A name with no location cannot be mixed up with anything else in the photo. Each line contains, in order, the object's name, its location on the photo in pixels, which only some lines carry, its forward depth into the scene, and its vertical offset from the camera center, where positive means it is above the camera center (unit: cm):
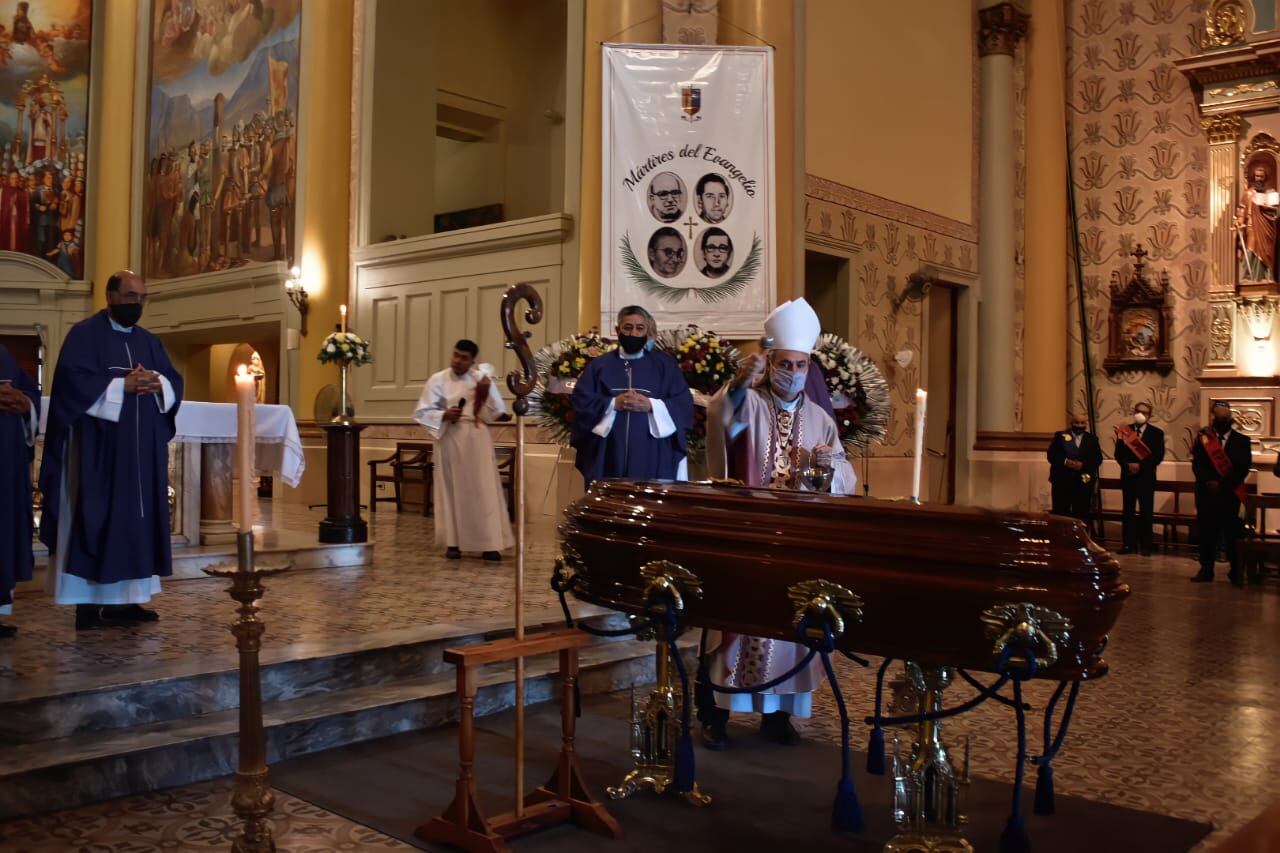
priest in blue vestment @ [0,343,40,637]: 503 -19
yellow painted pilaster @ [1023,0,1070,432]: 1400 +279
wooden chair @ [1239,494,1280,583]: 907 -73
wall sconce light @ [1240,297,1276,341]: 1224 +153
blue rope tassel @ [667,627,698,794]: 361 -101
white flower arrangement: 864 +74
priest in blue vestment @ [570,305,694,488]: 623 +19
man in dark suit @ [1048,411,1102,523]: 1179 -14
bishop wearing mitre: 410 +1
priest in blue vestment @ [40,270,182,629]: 512 -13
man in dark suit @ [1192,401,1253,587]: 982 -24
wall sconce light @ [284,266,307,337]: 1356 +183
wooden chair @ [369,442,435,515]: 1209 -25
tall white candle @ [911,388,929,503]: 287 +7
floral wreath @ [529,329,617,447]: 711 +49
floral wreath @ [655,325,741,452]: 715 +54
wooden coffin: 240 -26
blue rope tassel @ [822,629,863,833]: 335 -106
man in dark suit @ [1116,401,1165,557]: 1146 -16
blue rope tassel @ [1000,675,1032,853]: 301 -104
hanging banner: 902 +218
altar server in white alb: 827 -10
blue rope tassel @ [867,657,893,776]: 393 -105
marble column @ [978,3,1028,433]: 1391 +284
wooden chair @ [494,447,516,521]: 1099 -21
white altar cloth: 698 +8
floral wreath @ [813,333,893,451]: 659 +34
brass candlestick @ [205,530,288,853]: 228 -58
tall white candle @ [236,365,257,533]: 220 +1
